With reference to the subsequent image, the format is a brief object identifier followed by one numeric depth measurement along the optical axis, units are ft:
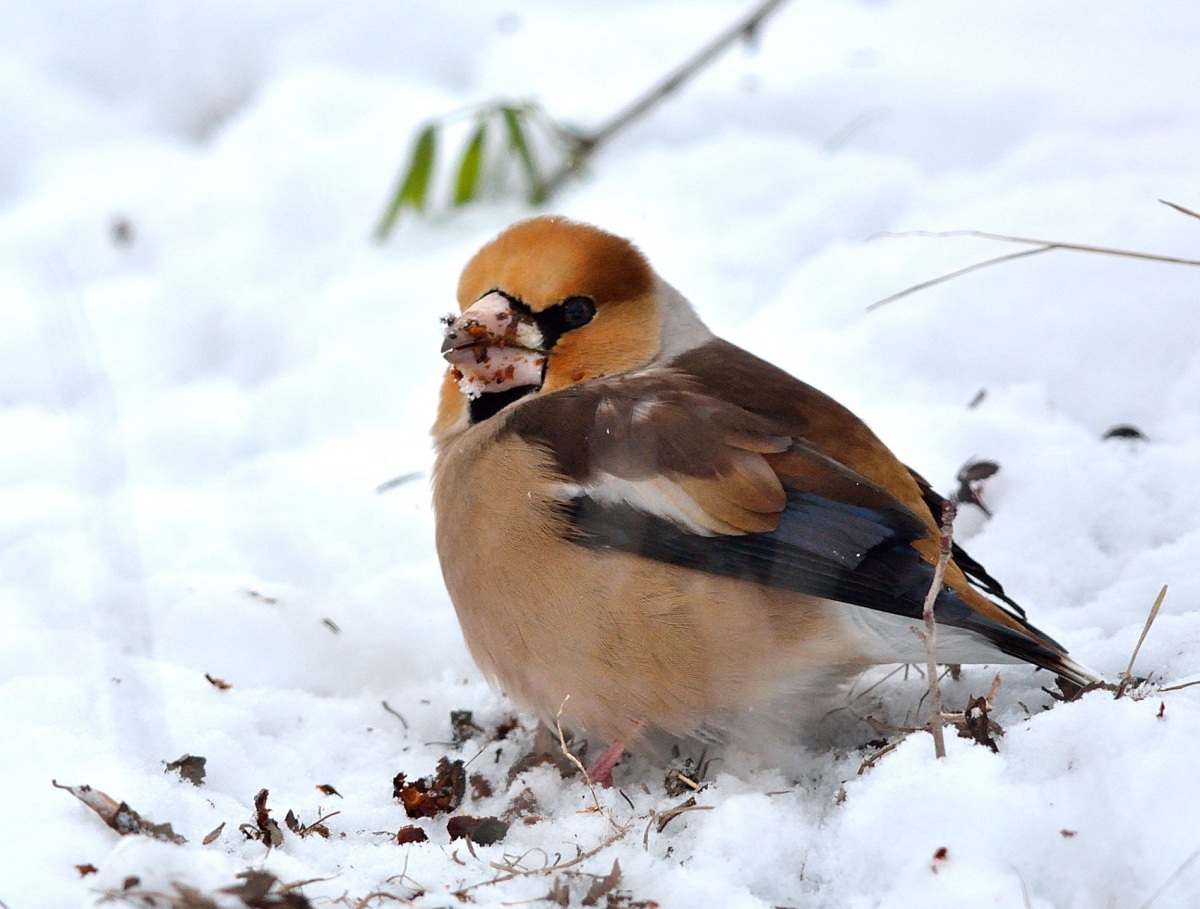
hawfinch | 17.63
